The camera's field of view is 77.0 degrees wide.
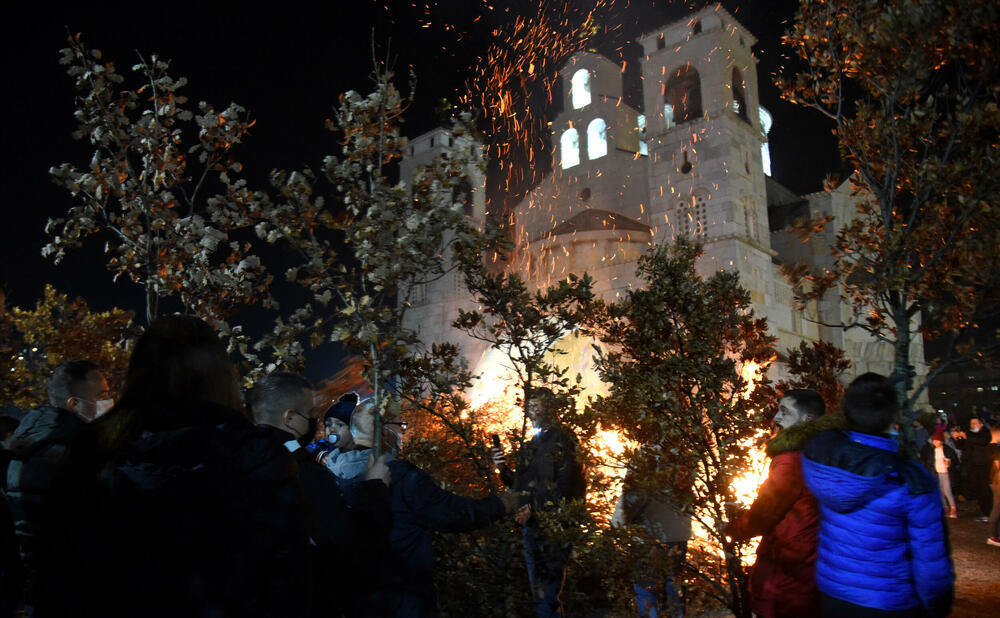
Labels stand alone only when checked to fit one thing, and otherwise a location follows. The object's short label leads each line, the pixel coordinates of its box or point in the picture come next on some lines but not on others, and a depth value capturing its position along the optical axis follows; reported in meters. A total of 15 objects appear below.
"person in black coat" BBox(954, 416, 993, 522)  13.40
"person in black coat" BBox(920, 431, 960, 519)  13.48
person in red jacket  3.17
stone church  28.70
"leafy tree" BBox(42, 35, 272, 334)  5.74
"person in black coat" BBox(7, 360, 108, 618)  1.81
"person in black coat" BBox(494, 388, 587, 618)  4.85
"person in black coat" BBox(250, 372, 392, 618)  2.91
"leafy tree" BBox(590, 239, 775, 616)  4.61
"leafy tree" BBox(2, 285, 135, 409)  13.23
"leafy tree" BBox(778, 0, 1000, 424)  5.72
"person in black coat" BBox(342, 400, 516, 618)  3.33
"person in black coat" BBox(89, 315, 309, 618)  1.73
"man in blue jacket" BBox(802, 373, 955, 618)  2.75
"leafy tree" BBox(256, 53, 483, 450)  4.78
